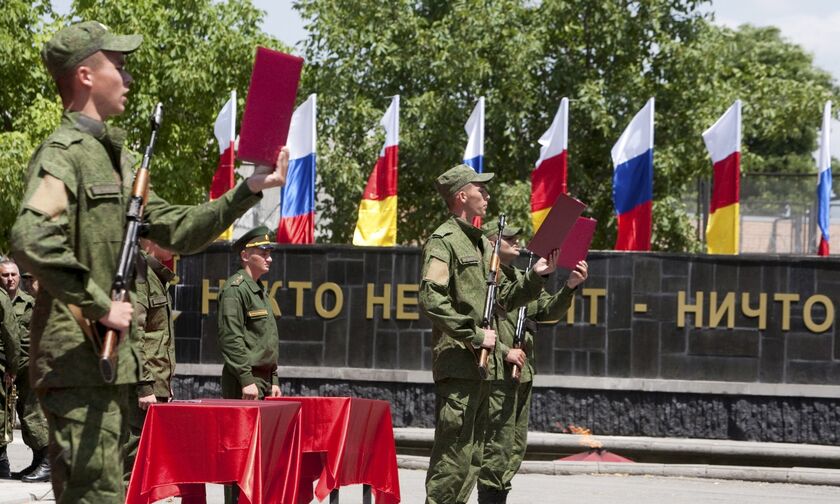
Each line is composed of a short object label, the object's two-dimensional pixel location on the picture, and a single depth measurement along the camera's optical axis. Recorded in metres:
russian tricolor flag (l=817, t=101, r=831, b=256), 17.97
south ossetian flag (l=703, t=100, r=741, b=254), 17.03
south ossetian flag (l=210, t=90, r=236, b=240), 18.58
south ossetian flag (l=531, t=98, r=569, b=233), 17.86
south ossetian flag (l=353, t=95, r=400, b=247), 17.89
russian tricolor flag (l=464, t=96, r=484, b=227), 18.22
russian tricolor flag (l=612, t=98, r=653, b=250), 17.41
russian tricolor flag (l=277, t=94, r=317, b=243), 18.02
